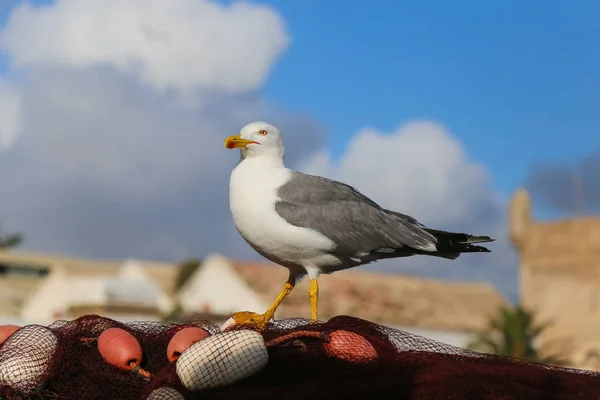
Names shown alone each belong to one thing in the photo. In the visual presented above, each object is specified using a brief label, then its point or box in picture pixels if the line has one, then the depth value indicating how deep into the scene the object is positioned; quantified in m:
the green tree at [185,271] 55.26
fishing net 4.54
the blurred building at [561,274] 55.88
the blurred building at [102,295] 29.83
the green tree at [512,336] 37.00
